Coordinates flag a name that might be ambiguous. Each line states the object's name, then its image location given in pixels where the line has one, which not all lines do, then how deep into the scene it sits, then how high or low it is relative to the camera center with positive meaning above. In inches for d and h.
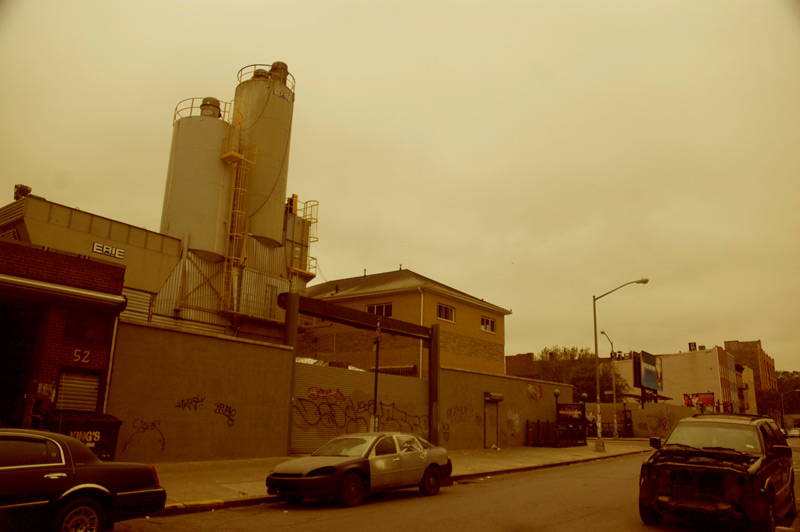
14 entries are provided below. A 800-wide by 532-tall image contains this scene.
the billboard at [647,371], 1999.3 +139.2
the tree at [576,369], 2775.6 +192.7
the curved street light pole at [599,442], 1158.7 -61.0
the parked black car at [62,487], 276.5 -44.2
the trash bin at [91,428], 477.7 -26.2
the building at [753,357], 4335.6 +419.0
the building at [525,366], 3061.0 +219.0
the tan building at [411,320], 1413.6 +195.2
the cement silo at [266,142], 1126.4 +491.5
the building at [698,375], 3090.6 +197.4
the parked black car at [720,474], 332.5 -34.6
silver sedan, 462.9 -53.1
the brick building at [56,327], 522.3 +63.2
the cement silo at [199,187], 1039.6 +371.0
